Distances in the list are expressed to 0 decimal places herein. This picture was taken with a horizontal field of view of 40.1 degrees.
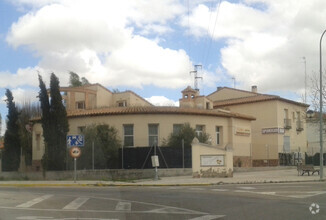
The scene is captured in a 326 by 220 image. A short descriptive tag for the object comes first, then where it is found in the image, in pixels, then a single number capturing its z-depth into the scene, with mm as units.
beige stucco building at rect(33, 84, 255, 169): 37125
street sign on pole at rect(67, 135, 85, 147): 28281
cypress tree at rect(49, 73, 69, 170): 32938
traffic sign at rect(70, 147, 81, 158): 27862
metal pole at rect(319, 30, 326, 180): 26328
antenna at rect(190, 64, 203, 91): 58097
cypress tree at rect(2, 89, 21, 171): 38875
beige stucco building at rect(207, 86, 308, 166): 46750
